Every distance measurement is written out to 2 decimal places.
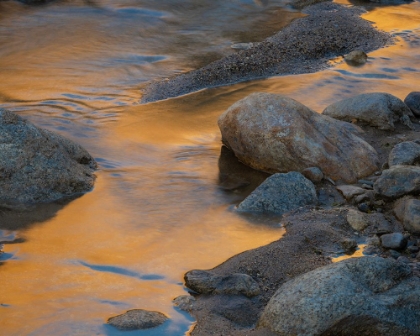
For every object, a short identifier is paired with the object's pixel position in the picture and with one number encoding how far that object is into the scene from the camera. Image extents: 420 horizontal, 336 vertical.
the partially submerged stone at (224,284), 8.19
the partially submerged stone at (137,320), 7.46
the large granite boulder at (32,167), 10.59
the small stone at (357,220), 9.95
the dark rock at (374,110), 13.53
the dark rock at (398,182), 10.62
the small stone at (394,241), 9.35
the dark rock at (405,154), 11.75
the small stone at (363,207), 10.53
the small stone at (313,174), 11.45
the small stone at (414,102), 14.47
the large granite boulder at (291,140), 11.77
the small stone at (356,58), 18.89
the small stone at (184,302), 7.95
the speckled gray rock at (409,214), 9.78
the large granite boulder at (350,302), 7.02
